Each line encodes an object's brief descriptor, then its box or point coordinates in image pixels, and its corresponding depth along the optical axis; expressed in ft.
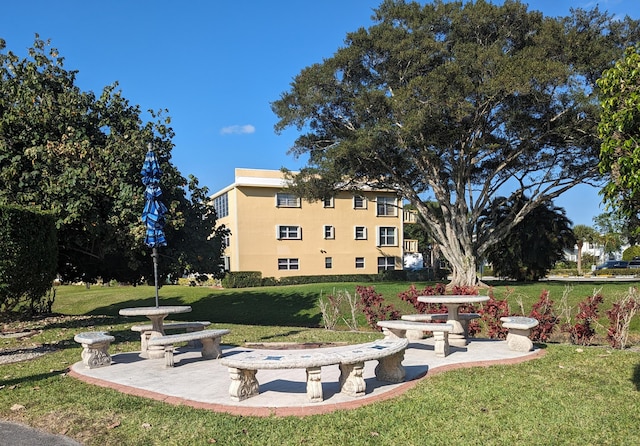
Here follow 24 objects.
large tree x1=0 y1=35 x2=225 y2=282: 43.78
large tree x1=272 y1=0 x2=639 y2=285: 60.49
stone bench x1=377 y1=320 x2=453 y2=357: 25.08
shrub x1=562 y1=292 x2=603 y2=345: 33.40
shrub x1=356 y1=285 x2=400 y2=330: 43.47
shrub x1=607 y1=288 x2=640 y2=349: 31.86
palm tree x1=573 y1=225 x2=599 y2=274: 213.25
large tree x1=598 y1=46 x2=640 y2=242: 13.38
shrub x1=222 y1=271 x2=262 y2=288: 103.83
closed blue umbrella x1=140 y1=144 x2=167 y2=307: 29.43
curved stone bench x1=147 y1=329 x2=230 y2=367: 24.44
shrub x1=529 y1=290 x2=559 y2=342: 32.37
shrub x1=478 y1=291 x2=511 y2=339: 34.94
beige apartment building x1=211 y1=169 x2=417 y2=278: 111.04
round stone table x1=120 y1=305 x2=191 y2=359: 27.22
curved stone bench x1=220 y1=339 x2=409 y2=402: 17.60
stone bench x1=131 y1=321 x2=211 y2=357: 29.09
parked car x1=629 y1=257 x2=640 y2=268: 170.17
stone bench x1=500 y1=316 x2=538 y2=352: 26.25
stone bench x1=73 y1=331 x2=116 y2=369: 24.82
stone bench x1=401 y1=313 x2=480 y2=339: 30.95
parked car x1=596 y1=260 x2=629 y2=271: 180.70
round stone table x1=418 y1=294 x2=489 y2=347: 27.89
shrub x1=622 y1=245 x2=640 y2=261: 201.42
